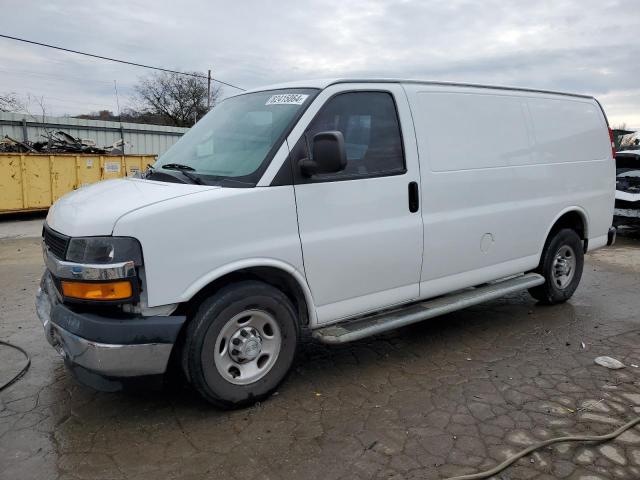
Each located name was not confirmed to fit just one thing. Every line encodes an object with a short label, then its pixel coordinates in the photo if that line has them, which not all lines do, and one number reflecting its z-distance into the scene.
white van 3.04
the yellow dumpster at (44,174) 13.74
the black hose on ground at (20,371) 3.89
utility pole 41.74
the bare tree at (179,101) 49.22
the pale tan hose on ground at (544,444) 2.76
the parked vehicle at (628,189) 10.20
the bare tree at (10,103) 26.18
